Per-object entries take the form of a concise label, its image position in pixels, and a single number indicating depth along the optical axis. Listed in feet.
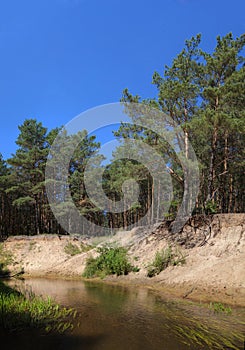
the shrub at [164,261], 56.08
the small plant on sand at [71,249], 88.24
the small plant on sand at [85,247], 88.12
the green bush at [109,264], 62.59
